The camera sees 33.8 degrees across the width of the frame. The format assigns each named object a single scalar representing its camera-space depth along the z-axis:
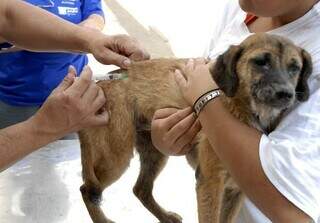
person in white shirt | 1.18
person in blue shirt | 2.43
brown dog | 1.39
